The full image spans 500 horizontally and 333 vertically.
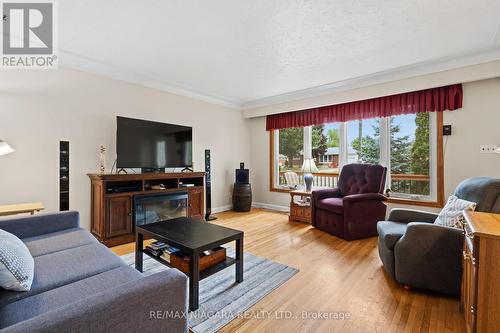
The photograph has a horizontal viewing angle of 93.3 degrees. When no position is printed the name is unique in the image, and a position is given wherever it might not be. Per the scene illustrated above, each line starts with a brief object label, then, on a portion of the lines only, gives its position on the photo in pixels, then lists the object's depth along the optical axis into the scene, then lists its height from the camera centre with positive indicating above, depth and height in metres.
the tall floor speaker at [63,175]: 2.91 -0.11
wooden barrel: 4.81 -0.63
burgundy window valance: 3.18 +0.93
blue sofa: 0.76 -0.59
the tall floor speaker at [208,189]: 4.24 -0.42
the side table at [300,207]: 4.00 -0.70
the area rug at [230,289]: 1.57 -1.00
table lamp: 4.19 -0.07
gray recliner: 1.75 -0.66
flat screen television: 3.15 +0.32
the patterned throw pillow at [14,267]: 1.07 -0.48
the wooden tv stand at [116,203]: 2.86 -0.46
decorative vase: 3.10 +0.11
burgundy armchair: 3.11 -0.52
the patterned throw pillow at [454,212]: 1.81 -0.38
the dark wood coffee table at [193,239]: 1.65 -0.57
